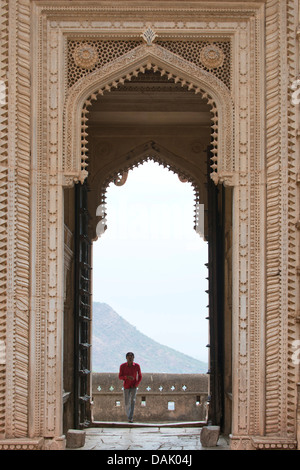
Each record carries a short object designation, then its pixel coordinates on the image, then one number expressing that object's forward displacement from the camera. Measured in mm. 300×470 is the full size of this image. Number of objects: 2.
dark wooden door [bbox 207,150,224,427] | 11352
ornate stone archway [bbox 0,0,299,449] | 8055
